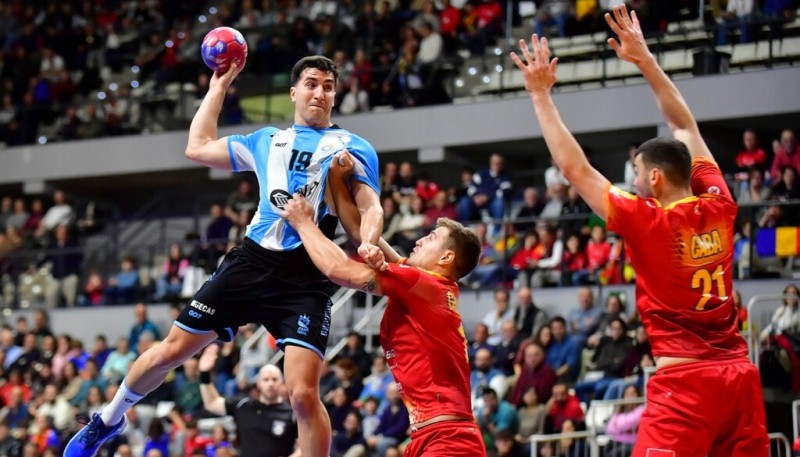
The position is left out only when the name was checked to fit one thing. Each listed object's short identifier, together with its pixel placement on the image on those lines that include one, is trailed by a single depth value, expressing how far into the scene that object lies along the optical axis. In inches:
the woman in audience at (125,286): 791.7
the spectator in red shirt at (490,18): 763.4
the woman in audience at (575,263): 609.3
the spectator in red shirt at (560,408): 495.5
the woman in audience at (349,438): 518.0
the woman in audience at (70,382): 676.7
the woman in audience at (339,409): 538.9
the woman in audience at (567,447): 468.4
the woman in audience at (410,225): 654.5
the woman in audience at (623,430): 461.4
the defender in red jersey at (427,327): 237.9
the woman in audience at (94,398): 636.1
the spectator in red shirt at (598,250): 600.7
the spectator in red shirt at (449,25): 770.8
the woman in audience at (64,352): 721.0
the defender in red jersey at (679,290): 213.6
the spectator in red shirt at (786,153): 585.6
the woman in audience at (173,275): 761.6
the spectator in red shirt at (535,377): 514.9
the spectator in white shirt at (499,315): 590.2
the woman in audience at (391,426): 509.7
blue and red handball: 286.7
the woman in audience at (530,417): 501.0
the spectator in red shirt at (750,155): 602.7
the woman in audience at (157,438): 567.8
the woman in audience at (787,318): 490.0
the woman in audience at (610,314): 543.9
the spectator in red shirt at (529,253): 633.6
